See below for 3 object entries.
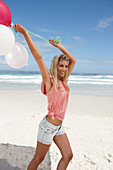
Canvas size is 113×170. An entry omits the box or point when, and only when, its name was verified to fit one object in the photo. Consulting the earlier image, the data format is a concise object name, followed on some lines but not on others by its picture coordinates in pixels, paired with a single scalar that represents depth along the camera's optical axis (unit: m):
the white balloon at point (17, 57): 2.60
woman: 2.05
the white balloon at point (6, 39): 2.01
